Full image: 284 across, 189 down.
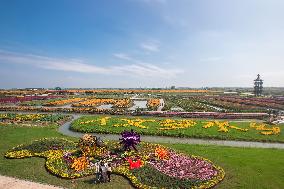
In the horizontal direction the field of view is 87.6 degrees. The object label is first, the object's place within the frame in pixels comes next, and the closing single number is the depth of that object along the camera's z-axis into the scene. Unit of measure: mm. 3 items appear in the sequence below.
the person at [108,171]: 7832
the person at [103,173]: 7717
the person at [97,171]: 7687
